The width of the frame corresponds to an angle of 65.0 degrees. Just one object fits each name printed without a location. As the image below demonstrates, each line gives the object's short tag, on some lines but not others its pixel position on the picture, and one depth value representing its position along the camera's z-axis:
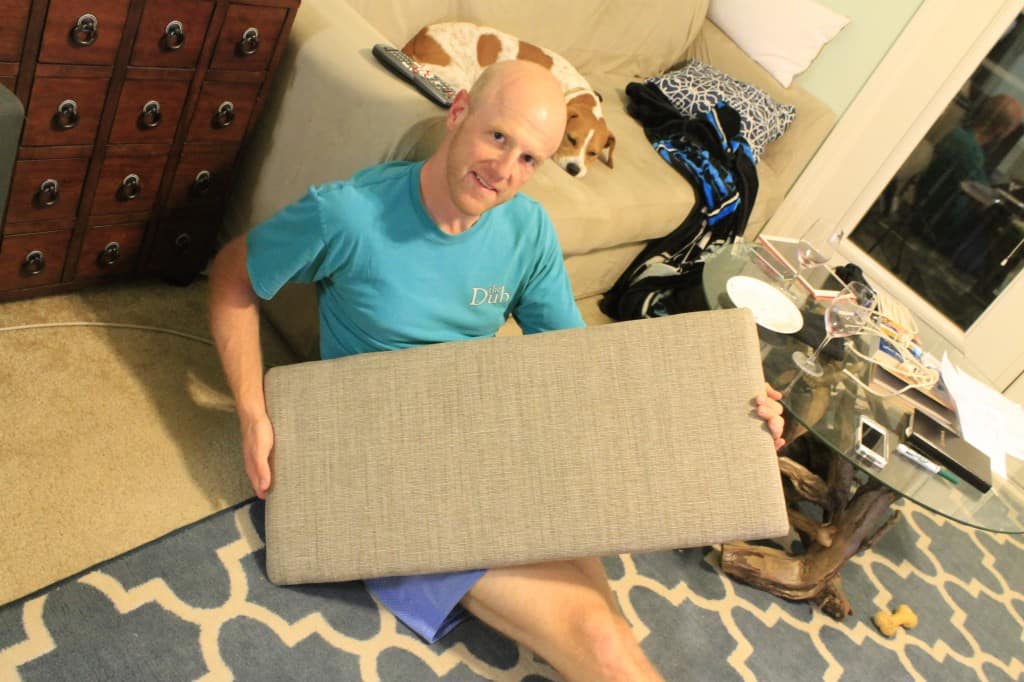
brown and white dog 2.35
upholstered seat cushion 1.29
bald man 1.27
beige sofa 1.65
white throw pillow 3.46
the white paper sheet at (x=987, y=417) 1.91
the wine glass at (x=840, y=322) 1.90
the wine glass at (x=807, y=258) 2.32
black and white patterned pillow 3.20
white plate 2.05
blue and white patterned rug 1.26
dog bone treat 2.03
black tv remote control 1.66
